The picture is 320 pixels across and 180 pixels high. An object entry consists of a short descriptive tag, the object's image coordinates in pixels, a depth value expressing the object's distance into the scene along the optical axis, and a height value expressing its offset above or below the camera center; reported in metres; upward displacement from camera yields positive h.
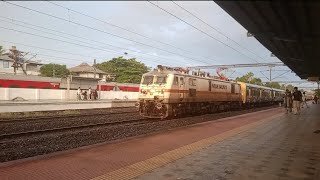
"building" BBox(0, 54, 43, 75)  39.68 +5.68
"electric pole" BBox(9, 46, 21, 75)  34.87 +6.08
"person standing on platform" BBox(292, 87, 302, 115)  15.56 -0.41
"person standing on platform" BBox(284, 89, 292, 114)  18.35 -0.55
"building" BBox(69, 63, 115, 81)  47.93 +4.59
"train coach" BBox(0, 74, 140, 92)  22.15 +1.25
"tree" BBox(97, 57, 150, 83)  47.63 +5.38
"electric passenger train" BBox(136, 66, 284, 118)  13.98 +0.06
